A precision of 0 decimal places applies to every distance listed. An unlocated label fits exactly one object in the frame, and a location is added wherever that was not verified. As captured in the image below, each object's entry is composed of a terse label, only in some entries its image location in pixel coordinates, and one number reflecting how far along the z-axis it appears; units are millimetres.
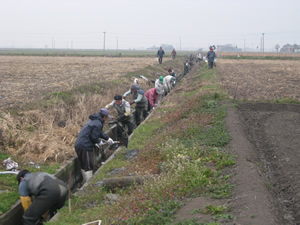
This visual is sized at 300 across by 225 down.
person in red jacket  15348
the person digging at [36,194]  6641
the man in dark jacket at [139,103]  12938
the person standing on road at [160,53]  37469
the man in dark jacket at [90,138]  8625
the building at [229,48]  196275
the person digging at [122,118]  11177
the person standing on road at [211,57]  29000
